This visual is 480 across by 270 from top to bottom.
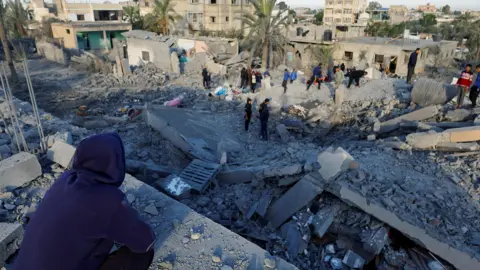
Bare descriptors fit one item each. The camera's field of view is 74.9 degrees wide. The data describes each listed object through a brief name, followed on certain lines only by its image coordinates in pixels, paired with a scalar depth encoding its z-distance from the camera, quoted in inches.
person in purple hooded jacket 72.7
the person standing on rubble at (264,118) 384.5
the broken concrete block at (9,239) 121.0
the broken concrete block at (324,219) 200.0
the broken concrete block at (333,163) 213.1
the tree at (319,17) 2928.2
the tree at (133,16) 1299.2
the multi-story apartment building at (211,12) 1314.0
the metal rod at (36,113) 193.7
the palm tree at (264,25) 776.9
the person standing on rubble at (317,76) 549.4
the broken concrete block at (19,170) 165.3
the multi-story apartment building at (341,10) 2719.0
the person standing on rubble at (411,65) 457.7
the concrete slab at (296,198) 211.8
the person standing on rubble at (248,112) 407.5
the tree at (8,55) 648.7
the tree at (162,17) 979.6
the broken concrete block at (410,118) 354.6
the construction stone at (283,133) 396.5
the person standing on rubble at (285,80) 551.0
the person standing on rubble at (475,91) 342.0
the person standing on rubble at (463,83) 354.3
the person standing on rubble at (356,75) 538.0
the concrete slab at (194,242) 125.8
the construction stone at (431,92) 386.9
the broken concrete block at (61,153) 192.9
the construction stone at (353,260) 181.8
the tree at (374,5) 4308.6
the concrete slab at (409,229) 173.2
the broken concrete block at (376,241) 187.9
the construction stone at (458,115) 329.4
